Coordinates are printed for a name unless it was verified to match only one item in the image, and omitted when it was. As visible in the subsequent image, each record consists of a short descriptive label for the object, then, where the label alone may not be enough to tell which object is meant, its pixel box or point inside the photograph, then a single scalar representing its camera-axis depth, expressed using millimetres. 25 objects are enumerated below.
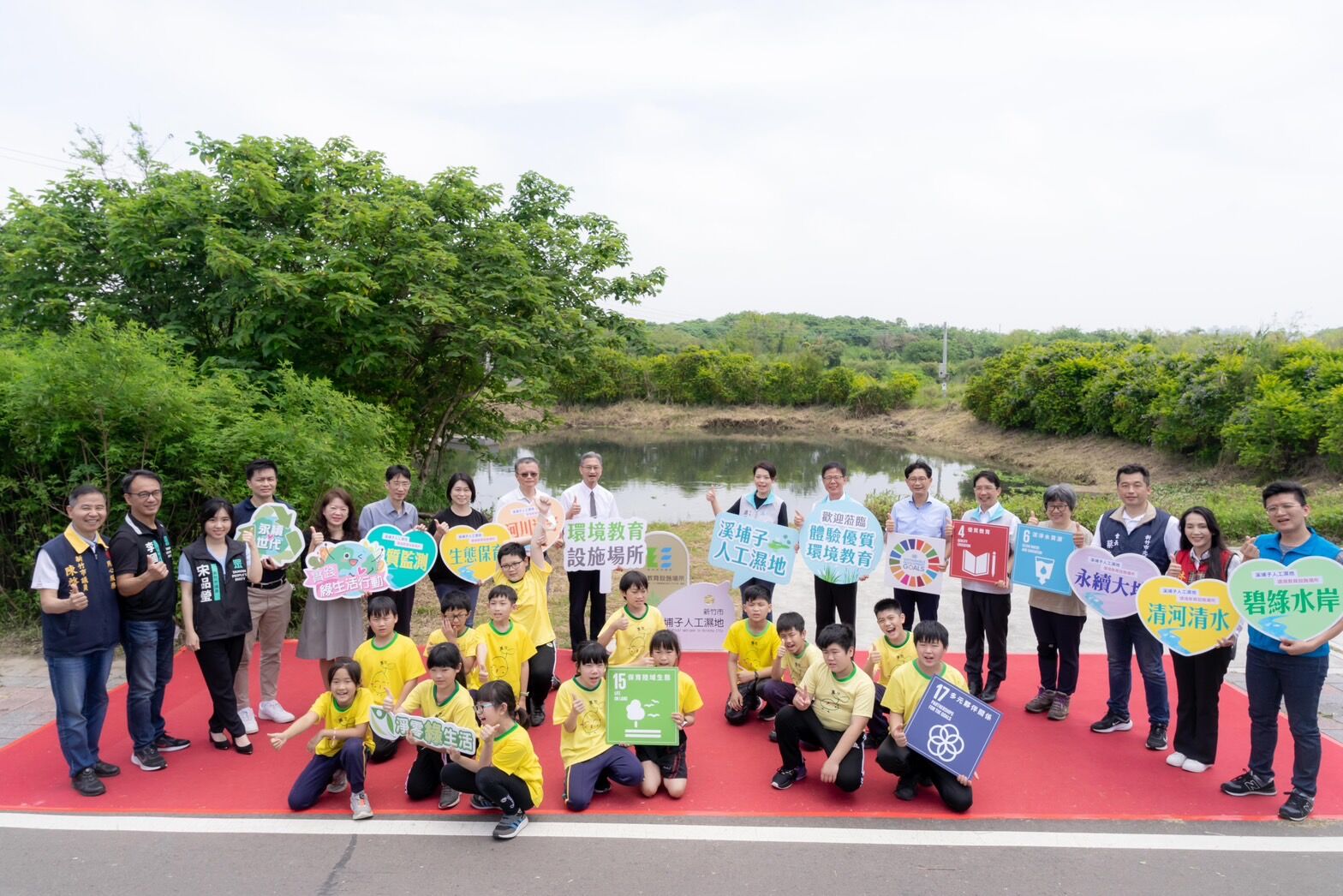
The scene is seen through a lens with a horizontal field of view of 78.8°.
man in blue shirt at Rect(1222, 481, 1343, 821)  3715
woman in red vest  4145
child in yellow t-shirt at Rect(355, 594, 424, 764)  4184
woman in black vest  4246
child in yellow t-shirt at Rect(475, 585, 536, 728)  4395
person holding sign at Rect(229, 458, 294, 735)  4637
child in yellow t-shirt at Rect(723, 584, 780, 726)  4750
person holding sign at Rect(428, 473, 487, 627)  5234
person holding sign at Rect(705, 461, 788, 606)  5578
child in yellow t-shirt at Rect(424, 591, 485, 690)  4234
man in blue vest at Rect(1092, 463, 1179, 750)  4512
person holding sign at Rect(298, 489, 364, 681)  4762
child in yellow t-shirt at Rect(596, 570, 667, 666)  4660
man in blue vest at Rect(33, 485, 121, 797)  3812
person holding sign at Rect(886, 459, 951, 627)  5316
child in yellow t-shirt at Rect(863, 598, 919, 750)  4242
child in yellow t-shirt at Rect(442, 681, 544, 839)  3568
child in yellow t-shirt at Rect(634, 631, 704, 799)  3957
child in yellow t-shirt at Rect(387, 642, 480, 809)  3809
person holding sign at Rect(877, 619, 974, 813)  3938
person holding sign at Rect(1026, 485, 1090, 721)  4840
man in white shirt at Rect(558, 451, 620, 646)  5609
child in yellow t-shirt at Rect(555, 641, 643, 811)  3906
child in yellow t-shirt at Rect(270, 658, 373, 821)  3746
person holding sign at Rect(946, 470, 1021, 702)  5012
